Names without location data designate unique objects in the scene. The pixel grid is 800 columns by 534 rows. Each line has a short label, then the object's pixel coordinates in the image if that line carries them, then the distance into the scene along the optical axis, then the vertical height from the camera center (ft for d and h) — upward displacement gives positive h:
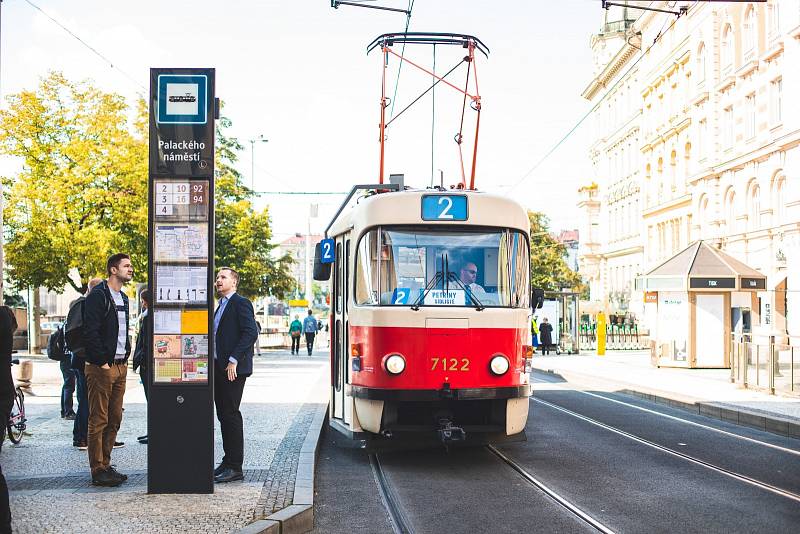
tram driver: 34.94 +0.88
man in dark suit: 29.43 -1.79
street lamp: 180.78 +28.42
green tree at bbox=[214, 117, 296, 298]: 136.67 +9.82
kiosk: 86.89 +0.74
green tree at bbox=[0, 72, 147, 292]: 96.37 +12.07
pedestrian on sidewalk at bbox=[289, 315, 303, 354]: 132.48 -3.30
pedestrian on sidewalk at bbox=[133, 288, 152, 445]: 37.73 -1.86
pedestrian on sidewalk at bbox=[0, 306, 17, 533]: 22.35 -1.22
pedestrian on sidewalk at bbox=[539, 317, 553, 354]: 125.70 -3.35
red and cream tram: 34.04 -0.38
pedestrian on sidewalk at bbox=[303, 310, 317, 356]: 128.97 -2.81
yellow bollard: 127.75 -3.40
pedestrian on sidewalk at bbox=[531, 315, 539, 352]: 123.60 -3.31
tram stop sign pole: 26.89 +0.71
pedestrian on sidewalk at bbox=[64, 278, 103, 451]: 28.94 -1.66
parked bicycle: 37.53 -4.38
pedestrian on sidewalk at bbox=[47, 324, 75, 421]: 40.37 -2.42
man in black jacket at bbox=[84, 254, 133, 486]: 28.04 -1.57
